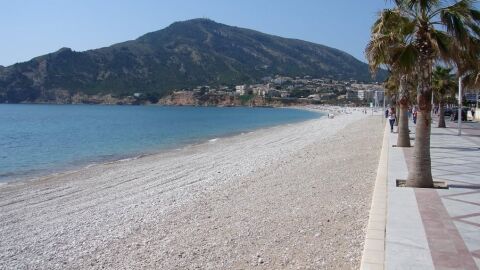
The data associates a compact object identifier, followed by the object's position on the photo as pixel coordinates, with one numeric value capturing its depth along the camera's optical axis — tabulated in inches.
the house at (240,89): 7194.9
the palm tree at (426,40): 345.1
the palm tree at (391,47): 363.9
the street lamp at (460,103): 824.6
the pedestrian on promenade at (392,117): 1029.2
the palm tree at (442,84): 1151.6
